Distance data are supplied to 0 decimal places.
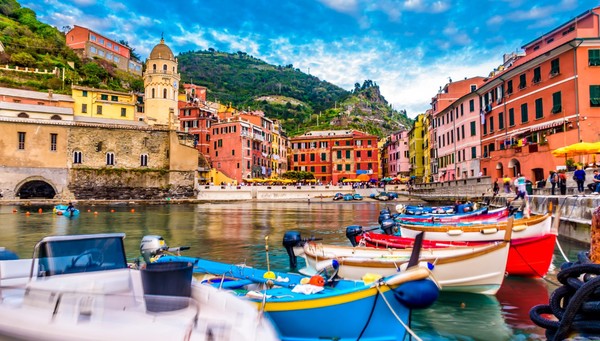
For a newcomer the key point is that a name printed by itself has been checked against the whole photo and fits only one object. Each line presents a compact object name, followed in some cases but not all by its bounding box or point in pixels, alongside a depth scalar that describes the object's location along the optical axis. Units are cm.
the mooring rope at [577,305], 430
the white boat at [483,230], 1230
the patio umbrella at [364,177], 7688
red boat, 1192
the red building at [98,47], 9489
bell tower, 6969
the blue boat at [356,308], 549
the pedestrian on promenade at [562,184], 2111
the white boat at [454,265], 939
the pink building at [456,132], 4447
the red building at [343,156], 7869
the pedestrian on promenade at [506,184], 3033
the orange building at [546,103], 2827
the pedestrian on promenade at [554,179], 2295
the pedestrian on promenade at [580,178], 2009
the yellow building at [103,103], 6819
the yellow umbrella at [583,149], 2212
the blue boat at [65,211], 3700
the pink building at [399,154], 8175
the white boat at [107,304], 391
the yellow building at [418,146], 7181
